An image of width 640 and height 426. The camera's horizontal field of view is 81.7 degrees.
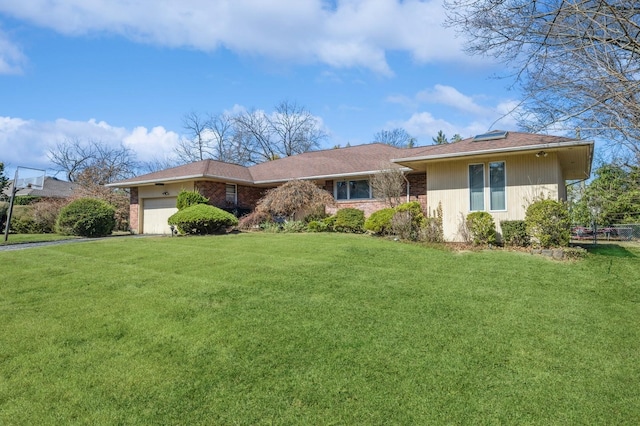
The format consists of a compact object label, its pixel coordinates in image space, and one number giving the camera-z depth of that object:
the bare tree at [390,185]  14.56
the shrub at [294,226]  16.22
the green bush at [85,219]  16.72
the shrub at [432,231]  12.45
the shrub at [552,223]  10.13
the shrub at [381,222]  13.50
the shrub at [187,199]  16.55
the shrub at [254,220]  17.16
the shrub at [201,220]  14.95
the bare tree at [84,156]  37.66
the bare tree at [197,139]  40.44
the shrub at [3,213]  20.74
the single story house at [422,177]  11.77
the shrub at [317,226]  15.95
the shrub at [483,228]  11.55
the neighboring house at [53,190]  26.33
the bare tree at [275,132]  39.22
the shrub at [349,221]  15.76
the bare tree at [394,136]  44.09
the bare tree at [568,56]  4.21
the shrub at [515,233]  11.35
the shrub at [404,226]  12.72
